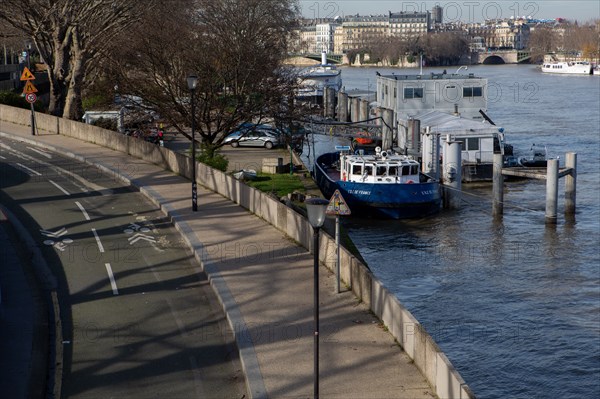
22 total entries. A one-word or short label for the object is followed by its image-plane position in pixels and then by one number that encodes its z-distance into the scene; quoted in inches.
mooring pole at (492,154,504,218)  1604.3
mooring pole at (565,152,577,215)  1573.6
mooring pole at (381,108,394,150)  2162.9
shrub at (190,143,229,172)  1347.2
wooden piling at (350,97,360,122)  2994.6
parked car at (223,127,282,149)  2094.0
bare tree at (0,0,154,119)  1881.2
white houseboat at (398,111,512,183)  1974.7
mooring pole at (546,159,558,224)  1509.6
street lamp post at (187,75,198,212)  1055.4
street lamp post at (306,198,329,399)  555.5
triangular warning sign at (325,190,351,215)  735.1
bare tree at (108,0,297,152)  1509.6
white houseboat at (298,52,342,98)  3687.0
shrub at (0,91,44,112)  2031.3
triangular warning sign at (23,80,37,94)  1668.3
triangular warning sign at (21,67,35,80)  1668.3
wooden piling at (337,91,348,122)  3223.4
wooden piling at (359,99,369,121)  2853.1
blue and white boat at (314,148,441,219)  1560.0
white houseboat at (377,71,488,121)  2351.1
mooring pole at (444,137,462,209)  1702.8
